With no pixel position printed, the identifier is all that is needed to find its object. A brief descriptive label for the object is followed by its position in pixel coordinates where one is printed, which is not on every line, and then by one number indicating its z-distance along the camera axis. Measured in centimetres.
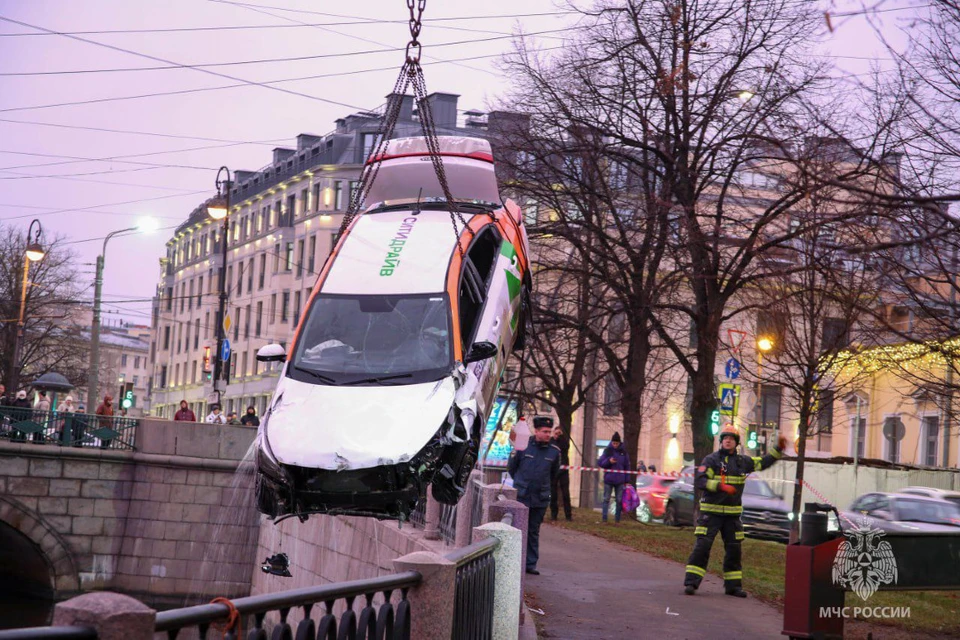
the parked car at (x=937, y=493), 2530
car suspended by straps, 1384
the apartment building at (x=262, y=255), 7762
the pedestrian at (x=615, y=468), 2888
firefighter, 1540
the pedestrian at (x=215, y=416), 4150
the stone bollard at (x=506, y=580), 960
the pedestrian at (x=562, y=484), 2798
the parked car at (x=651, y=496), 3634
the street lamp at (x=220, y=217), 3862
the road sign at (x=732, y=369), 2936
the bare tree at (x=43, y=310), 6341
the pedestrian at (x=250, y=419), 4128
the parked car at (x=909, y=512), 2405
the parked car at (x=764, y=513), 2892
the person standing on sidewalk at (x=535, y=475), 1681
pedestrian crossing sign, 2917
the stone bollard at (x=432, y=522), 1753
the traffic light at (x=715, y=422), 2741
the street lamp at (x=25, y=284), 4447
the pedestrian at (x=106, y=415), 3753
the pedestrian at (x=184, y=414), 4375
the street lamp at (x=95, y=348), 4581
